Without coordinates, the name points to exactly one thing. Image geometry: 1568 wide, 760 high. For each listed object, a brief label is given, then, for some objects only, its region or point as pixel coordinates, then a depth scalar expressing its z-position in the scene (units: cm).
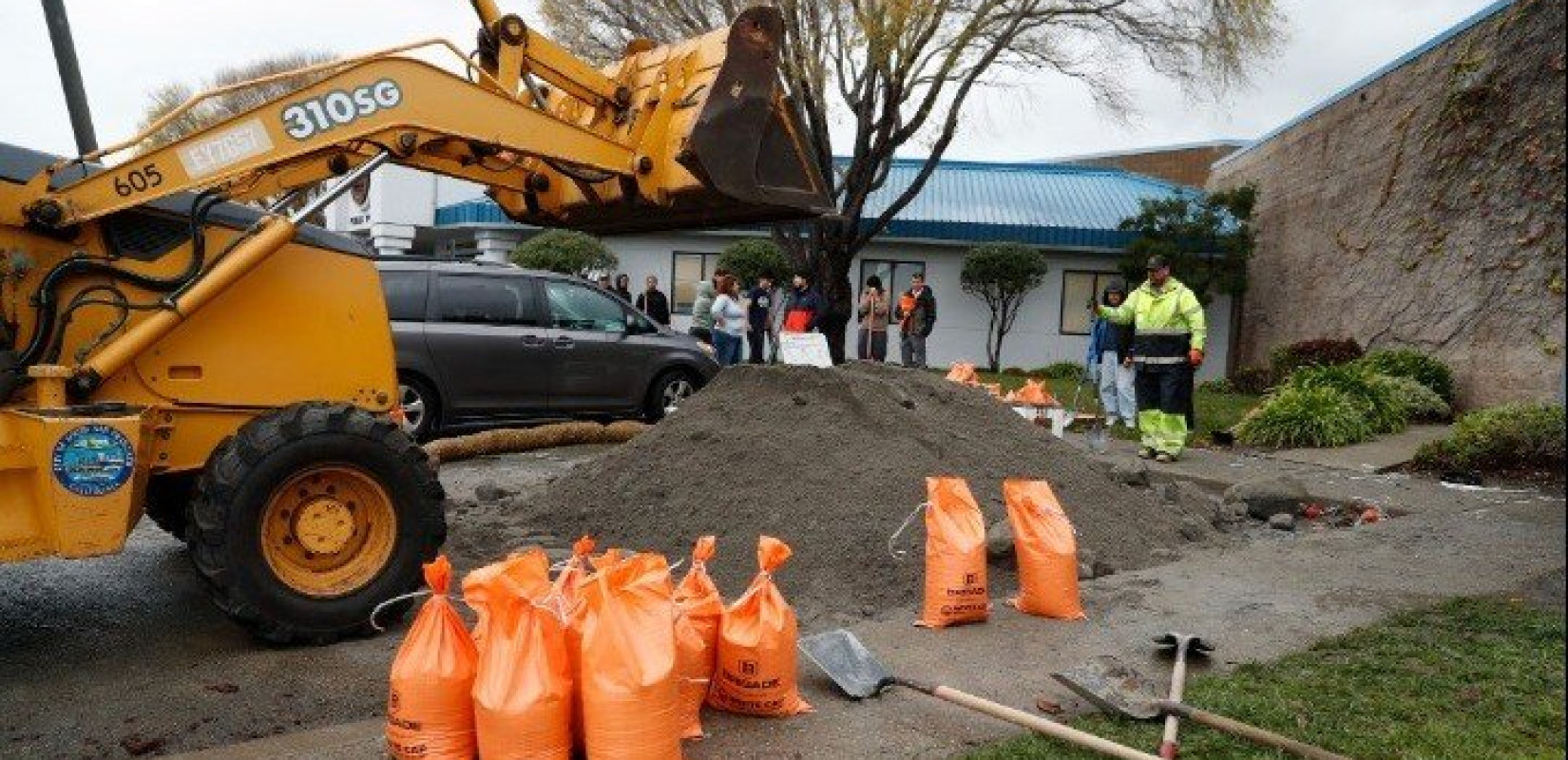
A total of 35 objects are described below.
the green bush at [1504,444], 1020
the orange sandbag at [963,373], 1291
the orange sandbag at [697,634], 382
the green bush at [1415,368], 1423
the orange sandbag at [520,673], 330
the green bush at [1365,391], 1295
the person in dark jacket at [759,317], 2030
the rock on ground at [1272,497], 881
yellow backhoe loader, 477
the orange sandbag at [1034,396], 1250
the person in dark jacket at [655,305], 1909
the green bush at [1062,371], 2561
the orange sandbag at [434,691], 345
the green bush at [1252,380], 1959
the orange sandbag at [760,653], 394
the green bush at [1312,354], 1666
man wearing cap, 1133
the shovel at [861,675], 374
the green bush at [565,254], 2656
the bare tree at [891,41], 2002
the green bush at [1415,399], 1340
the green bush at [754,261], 2634
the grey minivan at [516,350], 1145
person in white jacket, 1816
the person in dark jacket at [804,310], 1800
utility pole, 643
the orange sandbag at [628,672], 329
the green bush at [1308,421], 1258
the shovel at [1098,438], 1180
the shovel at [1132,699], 364
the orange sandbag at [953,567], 516
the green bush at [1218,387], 2073
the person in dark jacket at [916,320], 1905
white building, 2766
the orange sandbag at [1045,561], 536
